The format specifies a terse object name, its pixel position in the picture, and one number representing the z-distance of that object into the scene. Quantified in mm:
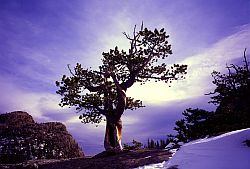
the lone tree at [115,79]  13922
